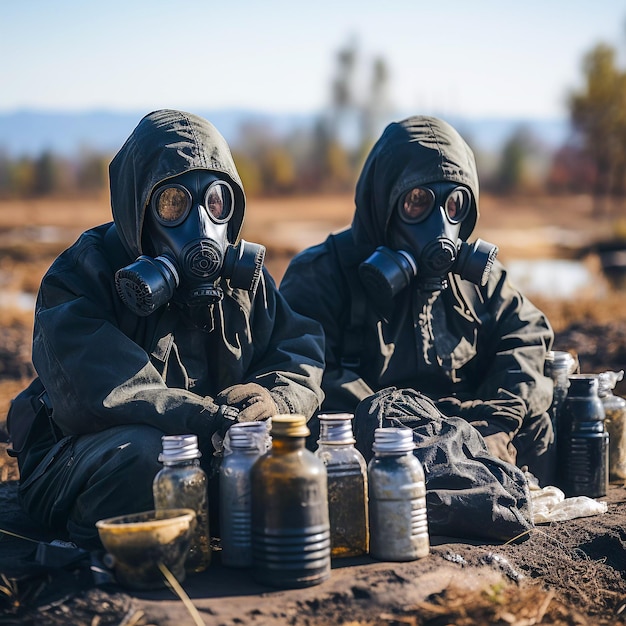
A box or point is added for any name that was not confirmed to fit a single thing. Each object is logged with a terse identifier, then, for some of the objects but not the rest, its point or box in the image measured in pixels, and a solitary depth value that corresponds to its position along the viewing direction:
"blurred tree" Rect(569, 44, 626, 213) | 39.00
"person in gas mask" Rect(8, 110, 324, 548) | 4.15
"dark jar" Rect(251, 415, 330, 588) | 3.51
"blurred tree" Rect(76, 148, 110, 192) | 50.56
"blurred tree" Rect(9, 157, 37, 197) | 51.31
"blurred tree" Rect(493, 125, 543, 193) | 57.91
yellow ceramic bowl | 3.49
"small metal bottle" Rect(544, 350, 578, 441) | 5.74
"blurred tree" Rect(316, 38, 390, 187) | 63.06
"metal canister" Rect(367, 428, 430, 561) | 3.82
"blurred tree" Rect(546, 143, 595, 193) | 54.28
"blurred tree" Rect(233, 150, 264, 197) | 51.84
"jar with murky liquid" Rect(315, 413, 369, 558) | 3.86
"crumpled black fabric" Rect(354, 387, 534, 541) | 4.34
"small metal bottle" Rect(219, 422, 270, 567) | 3.79
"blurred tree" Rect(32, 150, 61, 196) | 51.62
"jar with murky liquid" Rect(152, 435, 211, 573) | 3.69
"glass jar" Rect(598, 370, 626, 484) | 5.78
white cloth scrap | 4.92
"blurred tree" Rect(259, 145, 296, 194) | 55.17
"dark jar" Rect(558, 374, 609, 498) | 5.42
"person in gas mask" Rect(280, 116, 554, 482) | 5.30
